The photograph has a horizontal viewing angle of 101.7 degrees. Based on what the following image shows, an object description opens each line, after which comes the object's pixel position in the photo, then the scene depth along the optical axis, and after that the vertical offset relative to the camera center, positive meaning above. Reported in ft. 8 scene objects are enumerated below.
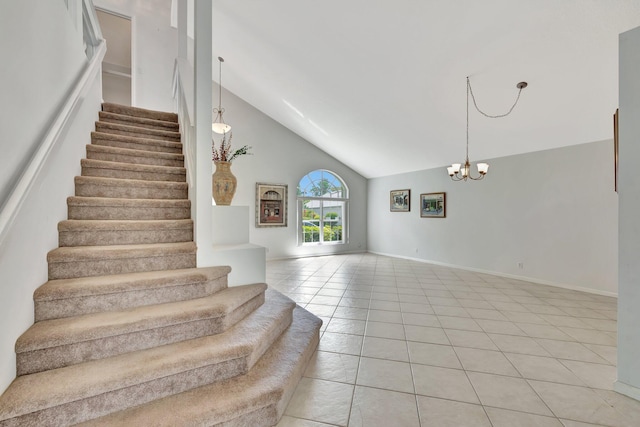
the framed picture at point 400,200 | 23.36 +1.41
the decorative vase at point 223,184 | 8.68 +1.03
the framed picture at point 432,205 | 20.56 +0.88
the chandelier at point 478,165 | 12.05 +2.45
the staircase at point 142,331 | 3.97 -2.32
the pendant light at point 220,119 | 16.18 +7.88
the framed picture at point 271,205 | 22.34 +0.91
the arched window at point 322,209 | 24.79 +0.67
